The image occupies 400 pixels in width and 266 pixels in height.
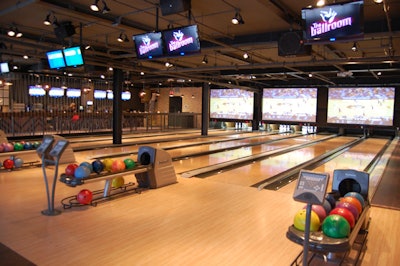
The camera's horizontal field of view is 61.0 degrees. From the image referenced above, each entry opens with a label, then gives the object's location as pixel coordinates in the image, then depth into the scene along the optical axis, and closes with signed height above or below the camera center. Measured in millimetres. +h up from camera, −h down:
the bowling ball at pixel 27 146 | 6855 -770
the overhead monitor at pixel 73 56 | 6406 +1005
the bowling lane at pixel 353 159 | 7636 -1233
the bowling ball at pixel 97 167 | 4625 -787
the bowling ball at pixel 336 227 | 2561 -864
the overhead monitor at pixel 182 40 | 5320 +1127
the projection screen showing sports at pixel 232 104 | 18438 +412
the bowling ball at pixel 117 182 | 5195 -1114
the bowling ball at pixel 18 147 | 6716 -776
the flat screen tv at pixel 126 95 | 19141 +826
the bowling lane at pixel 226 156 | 7674 -1210
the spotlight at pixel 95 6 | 5117 +1558
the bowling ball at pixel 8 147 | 6484 -759
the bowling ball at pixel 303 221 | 2653 -864
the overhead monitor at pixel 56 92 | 15784 +779
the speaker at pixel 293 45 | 5855 +1184
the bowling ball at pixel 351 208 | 3010 -841
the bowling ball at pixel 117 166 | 4883 -817
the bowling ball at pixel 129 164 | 5043 -805
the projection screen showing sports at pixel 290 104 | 16391 +417
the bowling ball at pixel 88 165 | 4480 -746
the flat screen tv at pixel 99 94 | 17922 +805
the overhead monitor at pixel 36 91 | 14984 +779
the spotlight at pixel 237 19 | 5516 +1522
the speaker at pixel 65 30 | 6727 +1564
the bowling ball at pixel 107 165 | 4844 -794
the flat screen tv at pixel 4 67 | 9098 +1089
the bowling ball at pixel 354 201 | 3174 -827
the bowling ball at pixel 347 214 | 2809 -839
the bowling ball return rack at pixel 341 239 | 2490 -951
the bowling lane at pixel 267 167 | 6439 -1256
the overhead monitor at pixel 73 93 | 16609 +787
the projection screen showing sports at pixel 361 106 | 14641 +356
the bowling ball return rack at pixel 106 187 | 4227 -1204
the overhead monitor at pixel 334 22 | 3922 +1093
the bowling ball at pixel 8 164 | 6359 -1055
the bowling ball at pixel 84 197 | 4367 -1132
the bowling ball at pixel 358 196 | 3375 -832
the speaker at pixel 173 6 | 4590 +1430
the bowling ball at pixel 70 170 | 4373 -793
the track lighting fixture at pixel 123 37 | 7066 +1513
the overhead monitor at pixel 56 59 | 6703 +992
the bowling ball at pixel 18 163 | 6480 -1054
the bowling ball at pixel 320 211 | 2889 -841
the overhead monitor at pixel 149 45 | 5812 +1145
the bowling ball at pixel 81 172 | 4266 -797
